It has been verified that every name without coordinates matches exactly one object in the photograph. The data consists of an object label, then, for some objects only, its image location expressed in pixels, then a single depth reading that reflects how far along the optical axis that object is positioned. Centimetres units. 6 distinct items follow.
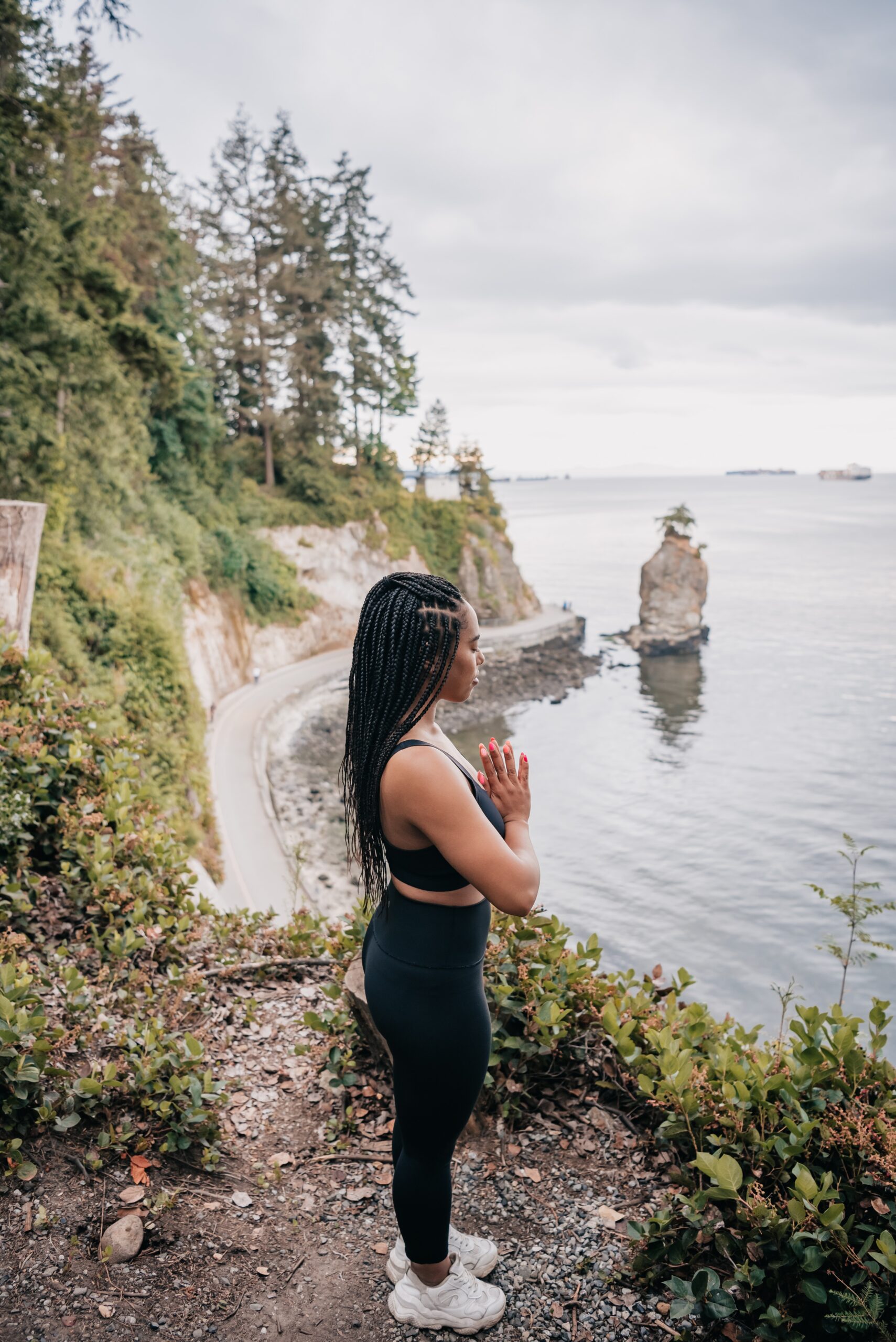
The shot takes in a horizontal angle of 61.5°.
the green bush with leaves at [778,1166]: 232
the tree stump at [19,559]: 680
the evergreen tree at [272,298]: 3091
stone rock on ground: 260
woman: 201
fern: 211
